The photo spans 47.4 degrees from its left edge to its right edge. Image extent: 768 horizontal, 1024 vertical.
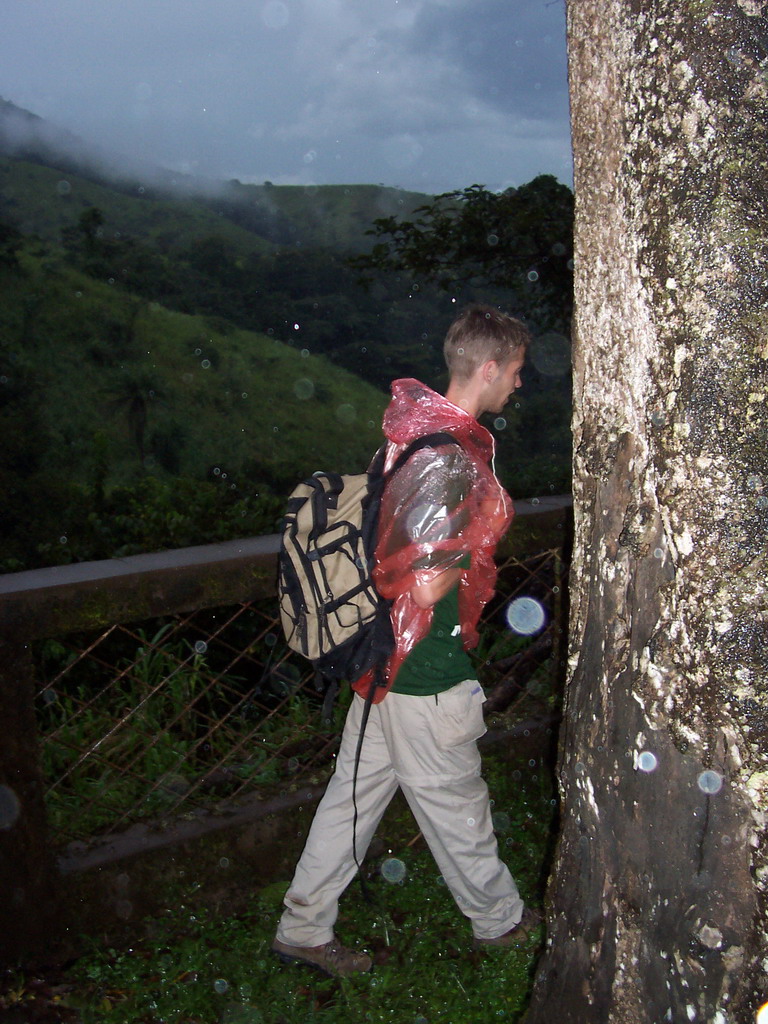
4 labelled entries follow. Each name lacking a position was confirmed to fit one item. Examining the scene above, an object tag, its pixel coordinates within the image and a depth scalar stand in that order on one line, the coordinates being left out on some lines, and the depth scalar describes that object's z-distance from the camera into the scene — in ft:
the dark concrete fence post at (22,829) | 7.99
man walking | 7.07
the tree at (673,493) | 4.59
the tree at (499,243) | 21.34
